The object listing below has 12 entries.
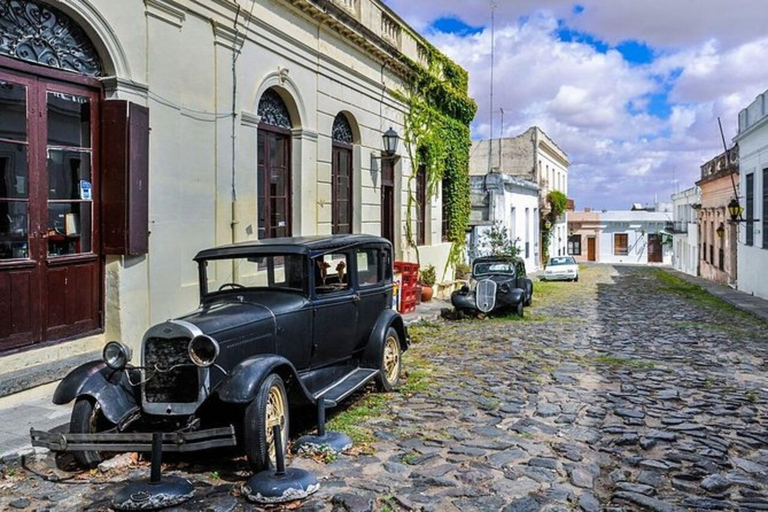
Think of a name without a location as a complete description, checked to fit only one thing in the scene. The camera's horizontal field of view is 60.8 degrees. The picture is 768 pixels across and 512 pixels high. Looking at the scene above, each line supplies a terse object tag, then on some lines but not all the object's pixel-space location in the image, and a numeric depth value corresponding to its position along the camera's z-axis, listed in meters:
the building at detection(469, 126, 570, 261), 37.50
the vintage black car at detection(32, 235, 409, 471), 4.70
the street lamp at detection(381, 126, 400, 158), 14.39
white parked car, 28.85
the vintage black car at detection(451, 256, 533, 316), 13.78
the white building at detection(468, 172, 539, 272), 25.50
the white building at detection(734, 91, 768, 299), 18.47
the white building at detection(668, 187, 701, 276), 37.90
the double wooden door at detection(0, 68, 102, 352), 6.45
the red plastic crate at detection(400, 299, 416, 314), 13.88
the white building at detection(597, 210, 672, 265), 55.91
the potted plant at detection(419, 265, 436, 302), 16.16
